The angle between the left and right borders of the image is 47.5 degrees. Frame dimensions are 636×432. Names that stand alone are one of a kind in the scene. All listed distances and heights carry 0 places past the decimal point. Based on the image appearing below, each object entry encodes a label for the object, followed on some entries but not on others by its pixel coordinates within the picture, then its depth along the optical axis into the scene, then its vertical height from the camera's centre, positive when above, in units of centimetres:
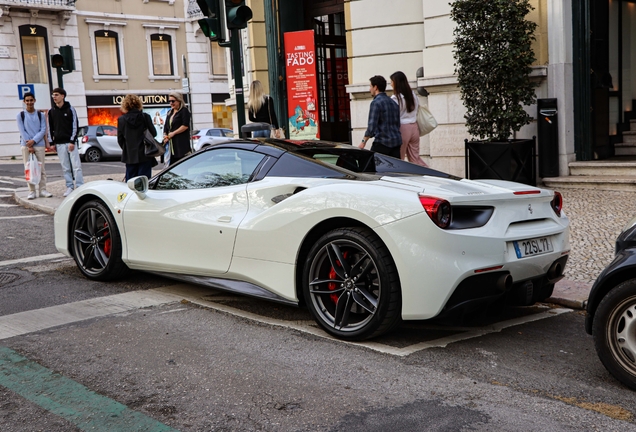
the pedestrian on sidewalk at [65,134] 1266 +14
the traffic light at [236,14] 860 +140
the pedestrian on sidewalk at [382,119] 918 +5
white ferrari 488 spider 421 -69
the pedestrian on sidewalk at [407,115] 975 +9
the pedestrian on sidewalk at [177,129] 1066 +10
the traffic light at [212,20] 885 +138
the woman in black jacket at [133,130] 1048 +11
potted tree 1067 +55
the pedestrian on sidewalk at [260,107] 1117 +37
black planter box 1083 -65
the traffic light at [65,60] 1662 +189
